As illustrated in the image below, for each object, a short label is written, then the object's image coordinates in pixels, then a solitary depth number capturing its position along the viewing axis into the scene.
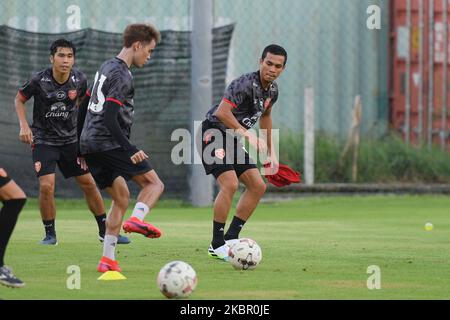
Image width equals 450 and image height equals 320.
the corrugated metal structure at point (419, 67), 45.06
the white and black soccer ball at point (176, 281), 15.64
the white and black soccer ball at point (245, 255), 19.25
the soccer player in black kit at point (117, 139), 18.45
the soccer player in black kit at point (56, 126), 24.73
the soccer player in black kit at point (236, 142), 21.62
